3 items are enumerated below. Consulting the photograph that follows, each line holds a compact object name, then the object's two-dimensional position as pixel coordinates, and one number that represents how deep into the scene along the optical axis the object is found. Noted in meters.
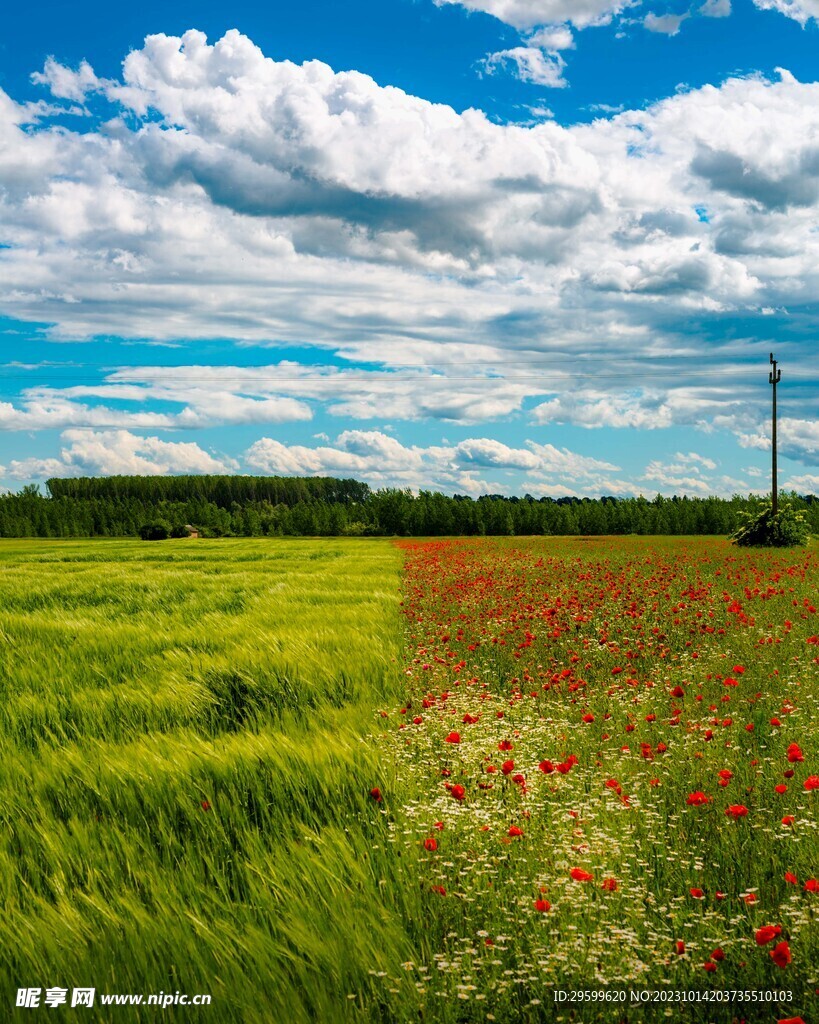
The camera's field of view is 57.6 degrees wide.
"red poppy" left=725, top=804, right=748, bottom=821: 4.12
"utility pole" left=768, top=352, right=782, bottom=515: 43.97
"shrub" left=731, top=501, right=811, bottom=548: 42.75
